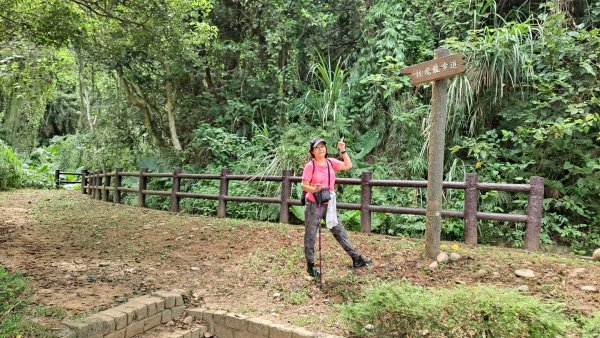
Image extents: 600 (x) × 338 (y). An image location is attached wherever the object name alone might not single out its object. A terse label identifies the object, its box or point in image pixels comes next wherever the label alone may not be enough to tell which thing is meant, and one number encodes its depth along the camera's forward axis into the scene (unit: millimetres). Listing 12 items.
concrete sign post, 4680
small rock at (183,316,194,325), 3829
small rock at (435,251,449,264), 4559
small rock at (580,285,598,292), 3643
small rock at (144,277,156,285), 4397
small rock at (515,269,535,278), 4070
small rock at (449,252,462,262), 4577
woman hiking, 4398
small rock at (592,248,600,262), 4699
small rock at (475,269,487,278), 4174
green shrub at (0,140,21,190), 15648
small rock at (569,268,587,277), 4031
